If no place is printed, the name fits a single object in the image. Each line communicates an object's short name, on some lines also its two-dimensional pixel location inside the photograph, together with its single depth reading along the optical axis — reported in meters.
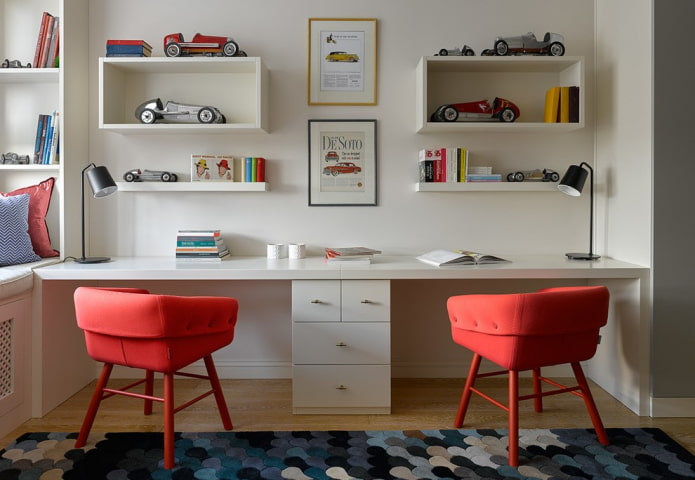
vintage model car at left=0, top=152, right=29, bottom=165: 2.96
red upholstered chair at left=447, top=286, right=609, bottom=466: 2.10
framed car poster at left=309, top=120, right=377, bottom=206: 3.16
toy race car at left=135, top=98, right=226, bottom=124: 2.94
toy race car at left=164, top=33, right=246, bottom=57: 2.91
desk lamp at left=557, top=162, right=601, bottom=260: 2.87
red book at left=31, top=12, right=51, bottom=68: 2.91
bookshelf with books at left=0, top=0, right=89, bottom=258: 2.93
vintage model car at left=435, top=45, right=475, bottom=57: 2.95
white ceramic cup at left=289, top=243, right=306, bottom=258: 3.03
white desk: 2.59
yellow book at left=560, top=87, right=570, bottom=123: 2.95
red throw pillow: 2.92
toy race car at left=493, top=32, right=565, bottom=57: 2.93
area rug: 2.07
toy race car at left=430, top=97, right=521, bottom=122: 2.96
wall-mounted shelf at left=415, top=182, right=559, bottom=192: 3.02
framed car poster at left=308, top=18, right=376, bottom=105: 3.13
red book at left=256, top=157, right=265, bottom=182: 3.09
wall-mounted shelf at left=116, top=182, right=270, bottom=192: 3.03
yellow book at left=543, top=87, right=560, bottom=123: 2.96
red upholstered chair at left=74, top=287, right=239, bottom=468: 2.06
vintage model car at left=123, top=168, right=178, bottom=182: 3.06
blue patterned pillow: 2.64
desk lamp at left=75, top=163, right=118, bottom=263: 2.79
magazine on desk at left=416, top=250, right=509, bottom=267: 2.69
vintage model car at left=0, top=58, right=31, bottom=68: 2.92
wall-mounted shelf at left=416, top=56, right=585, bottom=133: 3.00
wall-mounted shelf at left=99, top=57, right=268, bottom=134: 2.91
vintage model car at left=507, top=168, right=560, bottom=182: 3.07
